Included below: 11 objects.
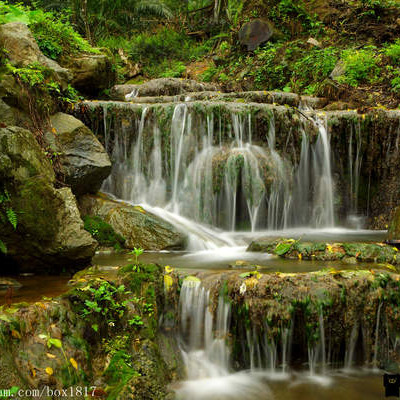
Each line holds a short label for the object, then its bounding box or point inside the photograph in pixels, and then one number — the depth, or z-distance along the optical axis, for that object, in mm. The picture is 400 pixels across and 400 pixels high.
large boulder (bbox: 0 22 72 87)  7069
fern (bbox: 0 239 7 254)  3997
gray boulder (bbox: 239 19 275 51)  16641
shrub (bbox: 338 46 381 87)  12608
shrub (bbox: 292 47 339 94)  13836
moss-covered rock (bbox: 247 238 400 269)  5359
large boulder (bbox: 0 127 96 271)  4125
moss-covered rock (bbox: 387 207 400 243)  6562
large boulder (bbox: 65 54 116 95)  10055
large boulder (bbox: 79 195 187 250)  6504
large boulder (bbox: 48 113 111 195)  6686
